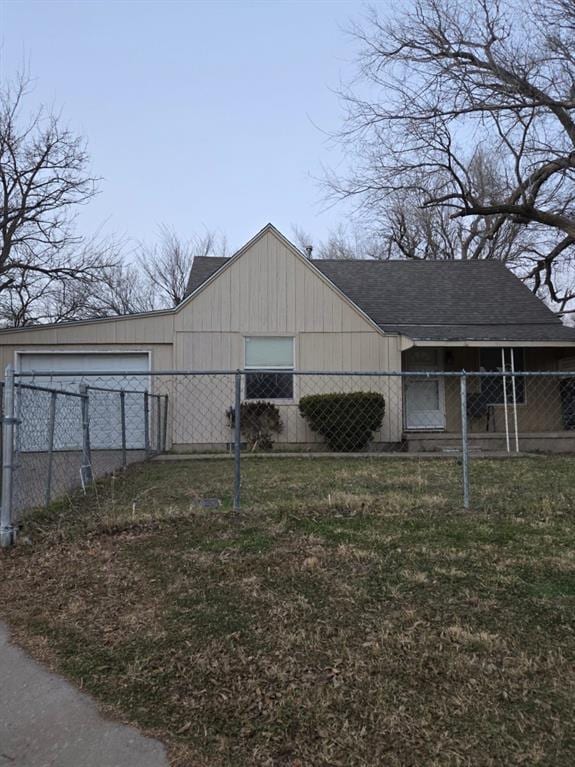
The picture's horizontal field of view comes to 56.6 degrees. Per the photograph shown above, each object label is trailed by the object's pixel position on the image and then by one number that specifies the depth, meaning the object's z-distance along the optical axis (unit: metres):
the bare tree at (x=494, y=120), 13.18
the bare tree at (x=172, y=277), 30.38
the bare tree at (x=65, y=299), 19.81
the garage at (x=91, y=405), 6.42
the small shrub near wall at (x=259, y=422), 10.89
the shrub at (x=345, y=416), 10.63
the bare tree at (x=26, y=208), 17.95
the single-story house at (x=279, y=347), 11.09
